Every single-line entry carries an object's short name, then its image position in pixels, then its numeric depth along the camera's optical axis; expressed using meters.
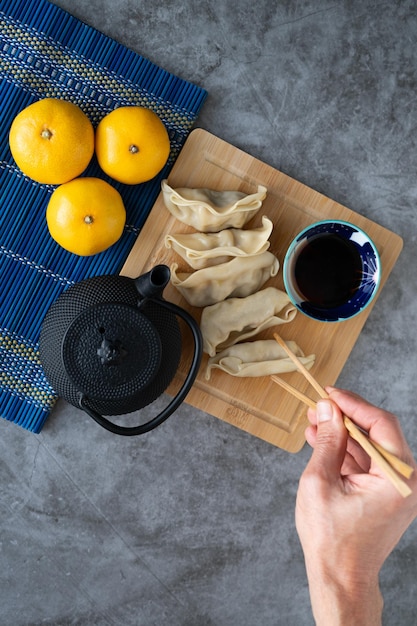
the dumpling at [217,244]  1.12
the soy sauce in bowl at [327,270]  1.14
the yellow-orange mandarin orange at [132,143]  1.03
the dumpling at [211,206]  1.11
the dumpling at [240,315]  1.14
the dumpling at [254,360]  1.14
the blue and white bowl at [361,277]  1.12
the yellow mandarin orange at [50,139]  1.01
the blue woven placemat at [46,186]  1.16
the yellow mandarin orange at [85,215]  1.02
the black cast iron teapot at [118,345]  0.95
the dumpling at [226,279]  1.13
